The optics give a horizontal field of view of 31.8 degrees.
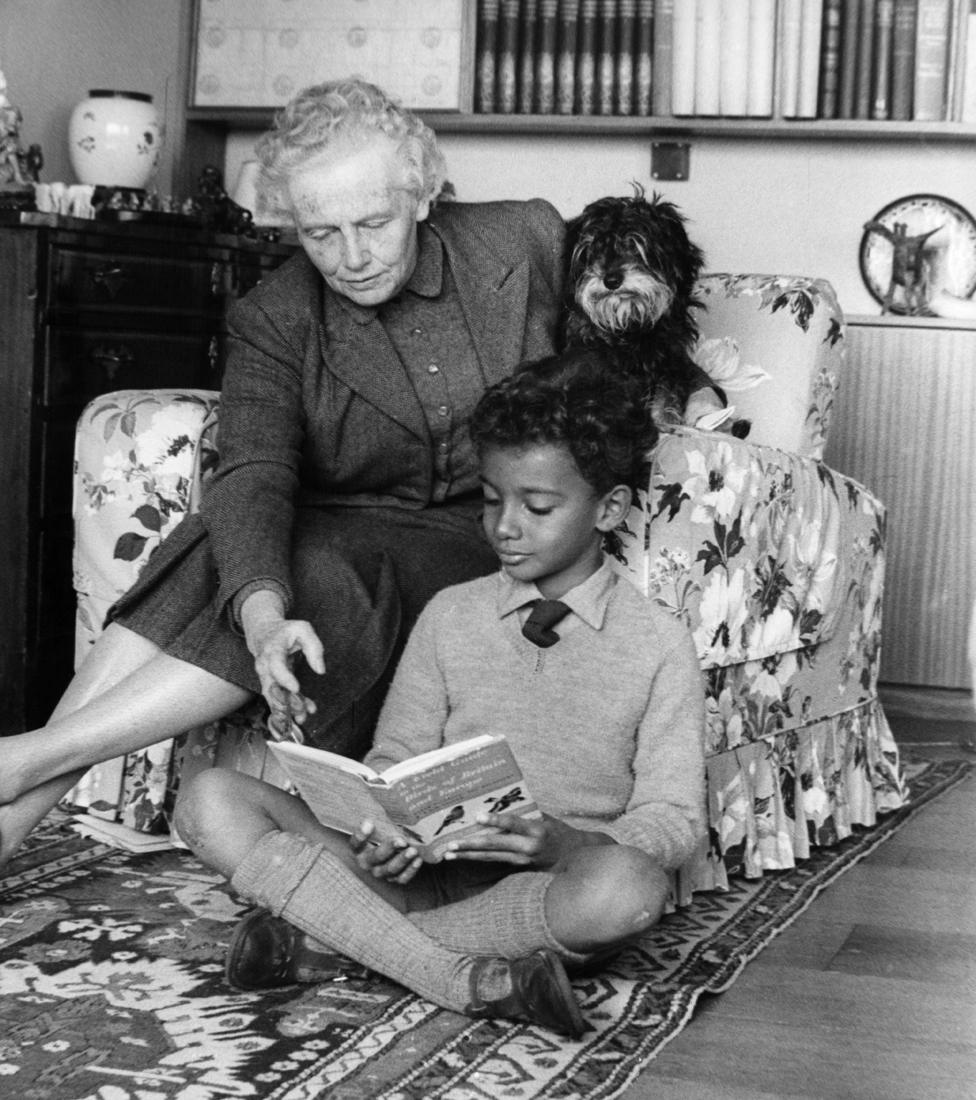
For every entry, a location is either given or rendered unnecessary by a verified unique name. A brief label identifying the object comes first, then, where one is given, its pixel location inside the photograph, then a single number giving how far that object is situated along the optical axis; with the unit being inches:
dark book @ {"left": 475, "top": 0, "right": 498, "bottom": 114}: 143.4
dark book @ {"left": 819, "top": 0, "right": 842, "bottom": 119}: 138.8
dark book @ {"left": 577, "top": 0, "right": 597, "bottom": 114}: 141.9
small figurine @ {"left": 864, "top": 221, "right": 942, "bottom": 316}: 141.9
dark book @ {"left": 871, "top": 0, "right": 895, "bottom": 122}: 138.1
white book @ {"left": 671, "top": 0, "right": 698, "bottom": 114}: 140.3
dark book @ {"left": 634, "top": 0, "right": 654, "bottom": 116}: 140.7
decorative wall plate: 142.4
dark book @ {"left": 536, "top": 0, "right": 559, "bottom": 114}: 142.6
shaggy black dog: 89.1
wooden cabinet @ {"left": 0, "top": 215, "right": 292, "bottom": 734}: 106.3
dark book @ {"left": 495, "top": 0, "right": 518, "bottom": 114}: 143.3
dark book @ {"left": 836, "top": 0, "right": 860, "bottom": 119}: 138.5
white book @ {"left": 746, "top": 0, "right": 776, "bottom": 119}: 138.5
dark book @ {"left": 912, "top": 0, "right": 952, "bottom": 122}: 137.7
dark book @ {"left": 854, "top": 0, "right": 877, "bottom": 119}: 138.2
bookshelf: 138.3
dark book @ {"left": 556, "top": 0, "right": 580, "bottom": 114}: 142.3
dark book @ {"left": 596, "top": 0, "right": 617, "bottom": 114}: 141.4
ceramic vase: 126.1
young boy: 65.1
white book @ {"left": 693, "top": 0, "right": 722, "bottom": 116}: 139.8
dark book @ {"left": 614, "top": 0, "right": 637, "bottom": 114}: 141.0
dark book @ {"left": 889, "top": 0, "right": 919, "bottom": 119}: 138.1
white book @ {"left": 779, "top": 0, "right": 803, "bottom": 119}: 138.5
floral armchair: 83.9
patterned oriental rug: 59.0
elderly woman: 75.9
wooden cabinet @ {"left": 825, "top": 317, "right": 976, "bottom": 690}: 136.3
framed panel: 144.9
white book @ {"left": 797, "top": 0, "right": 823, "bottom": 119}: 138.5
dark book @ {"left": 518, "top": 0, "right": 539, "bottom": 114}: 142.9
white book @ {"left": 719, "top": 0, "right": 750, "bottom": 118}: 139.2
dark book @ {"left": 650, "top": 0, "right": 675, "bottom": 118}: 140.8
